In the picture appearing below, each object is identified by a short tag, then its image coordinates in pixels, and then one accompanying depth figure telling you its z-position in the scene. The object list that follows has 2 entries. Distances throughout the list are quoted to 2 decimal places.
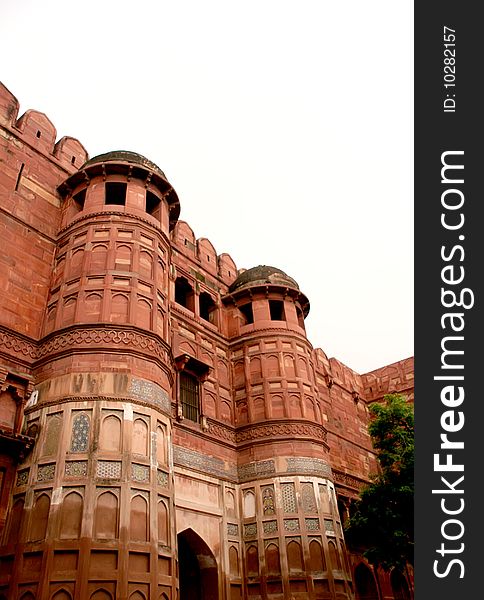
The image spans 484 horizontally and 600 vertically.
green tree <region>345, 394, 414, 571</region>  15.36
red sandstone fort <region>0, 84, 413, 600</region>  10.52
